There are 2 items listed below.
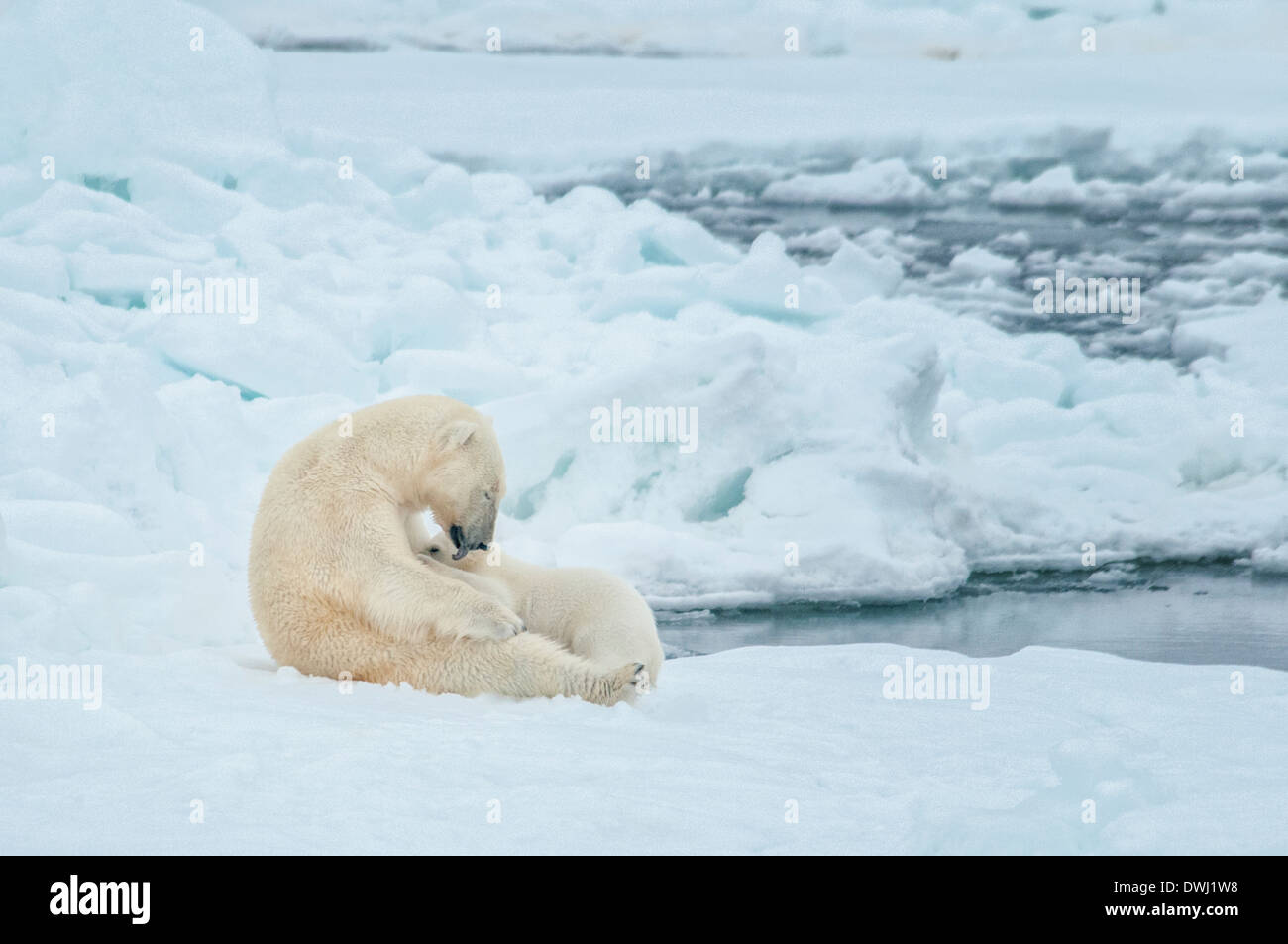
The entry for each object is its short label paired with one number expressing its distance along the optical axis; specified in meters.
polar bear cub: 6.73
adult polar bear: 6.38
